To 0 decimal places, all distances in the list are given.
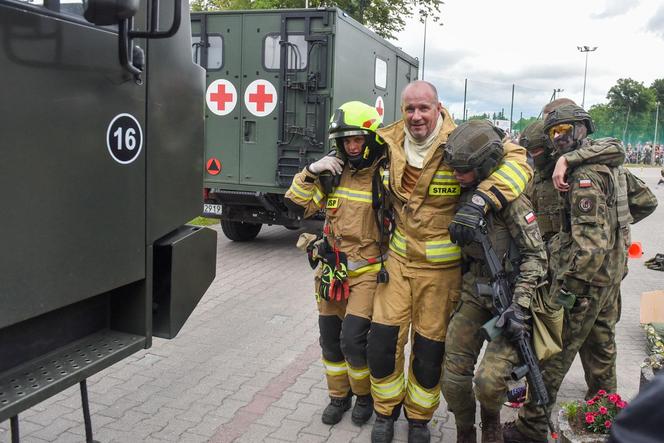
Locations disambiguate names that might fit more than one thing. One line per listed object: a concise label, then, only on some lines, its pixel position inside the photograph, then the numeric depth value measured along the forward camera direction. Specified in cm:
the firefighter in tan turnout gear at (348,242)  334
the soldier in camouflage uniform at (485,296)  288
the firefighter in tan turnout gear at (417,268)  314
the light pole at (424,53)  2281
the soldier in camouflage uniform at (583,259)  318
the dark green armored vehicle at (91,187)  188
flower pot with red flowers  278
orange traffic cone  450
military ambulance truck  767
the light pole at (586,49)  4156
